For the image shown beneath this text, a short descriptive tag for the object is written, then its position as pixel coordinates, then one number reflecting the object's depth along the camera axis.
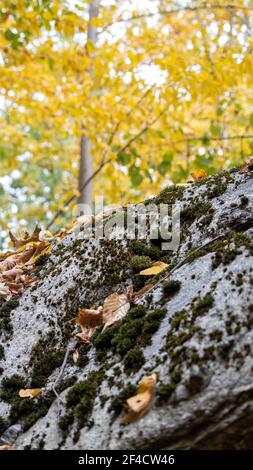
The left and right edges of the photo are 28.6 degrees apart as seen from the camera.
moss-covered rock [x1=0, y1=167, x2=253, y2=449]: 1.59
